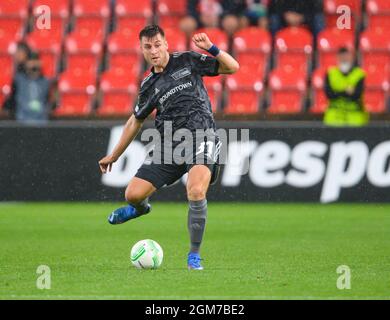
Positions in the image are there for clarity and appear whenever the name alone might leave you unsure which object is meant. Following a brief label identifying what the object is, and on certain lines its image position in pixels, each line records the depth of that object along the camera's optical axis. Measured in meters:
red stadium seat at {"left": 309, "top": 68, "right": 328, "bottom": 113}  16.53
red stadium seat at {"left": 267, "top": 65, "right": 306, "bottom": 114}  16.73
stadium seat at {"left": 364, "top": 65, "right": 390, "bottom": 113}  16.78
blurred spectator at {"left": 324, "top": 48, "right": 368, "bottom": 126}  15.58
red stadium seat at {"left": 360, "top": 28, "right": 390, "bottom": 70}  17.09
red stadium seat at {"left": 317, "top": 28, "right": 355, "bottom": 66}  17.19
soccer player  8.91
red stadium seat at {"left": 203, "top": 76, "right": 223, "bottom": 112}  16.61
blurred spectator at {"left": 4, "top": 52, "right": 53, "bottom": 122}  15.93
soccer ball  8.78
